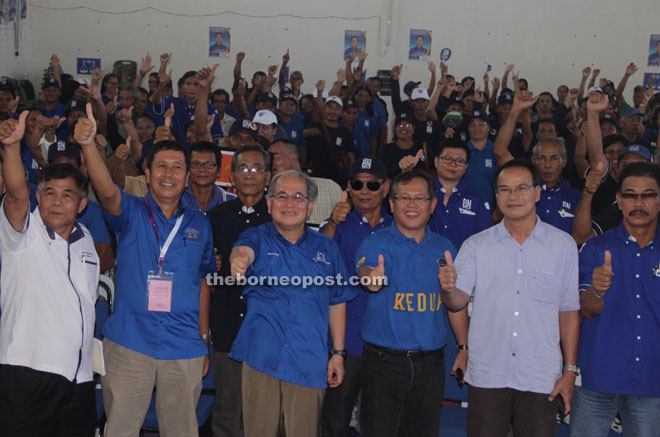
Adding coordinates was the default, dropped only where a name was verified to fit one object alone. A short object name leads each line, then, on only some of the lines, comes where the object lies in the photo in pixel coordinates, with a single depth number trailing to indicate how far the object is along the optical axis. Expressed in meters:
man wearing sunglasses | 3.36
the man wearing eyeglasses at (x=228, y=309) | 3.44
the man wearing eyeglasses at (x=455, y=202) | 4.18
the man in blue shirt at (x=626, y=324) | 2.93
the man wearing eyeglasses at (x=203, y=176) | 3.91
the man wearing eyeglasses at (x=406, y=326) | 3.04
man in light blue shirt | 2.90
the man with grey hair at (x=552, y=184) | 4.35
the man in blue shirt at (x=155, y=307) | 2.91
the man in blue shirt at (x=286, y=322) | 2.85
